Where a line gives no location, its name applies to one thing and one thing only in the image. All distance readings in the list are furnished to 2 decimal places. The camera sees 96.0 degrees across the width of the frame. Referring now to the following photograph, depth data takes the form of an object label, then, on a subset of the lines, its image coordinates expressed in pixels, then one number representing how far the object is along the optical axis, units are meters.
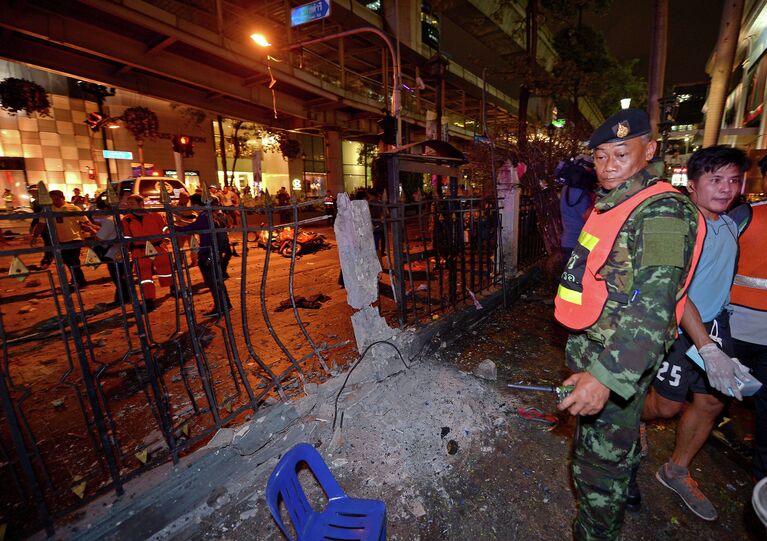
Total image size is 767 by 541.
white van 12.22
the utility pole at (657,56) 9.32
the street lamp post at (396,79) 9.38
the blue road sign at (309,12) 9.11
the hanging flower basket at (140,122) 14.23
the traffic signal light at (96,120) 17.02
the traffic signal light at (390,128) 10.27
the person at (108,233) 5.78
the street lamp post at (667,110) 10.92
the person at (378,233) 8.89
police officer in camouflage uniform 1.47
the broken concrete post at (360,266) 3.42
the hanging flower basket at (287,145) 20.50
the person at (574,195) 4.60
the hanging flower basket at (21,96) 9.92
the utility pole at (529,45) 14.04
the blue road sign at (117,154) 19.52
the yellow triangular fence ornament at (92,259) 2.23
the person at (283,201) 18.09
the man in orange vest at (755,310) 2.26
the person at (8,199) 14.99
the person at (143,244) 6.12
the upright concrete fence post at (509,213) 6.32
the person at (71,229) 6.72
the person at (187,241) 8.70
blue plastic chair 1.66
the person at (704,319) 2.17
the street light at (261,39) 11.68
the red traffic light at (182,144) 16.70
